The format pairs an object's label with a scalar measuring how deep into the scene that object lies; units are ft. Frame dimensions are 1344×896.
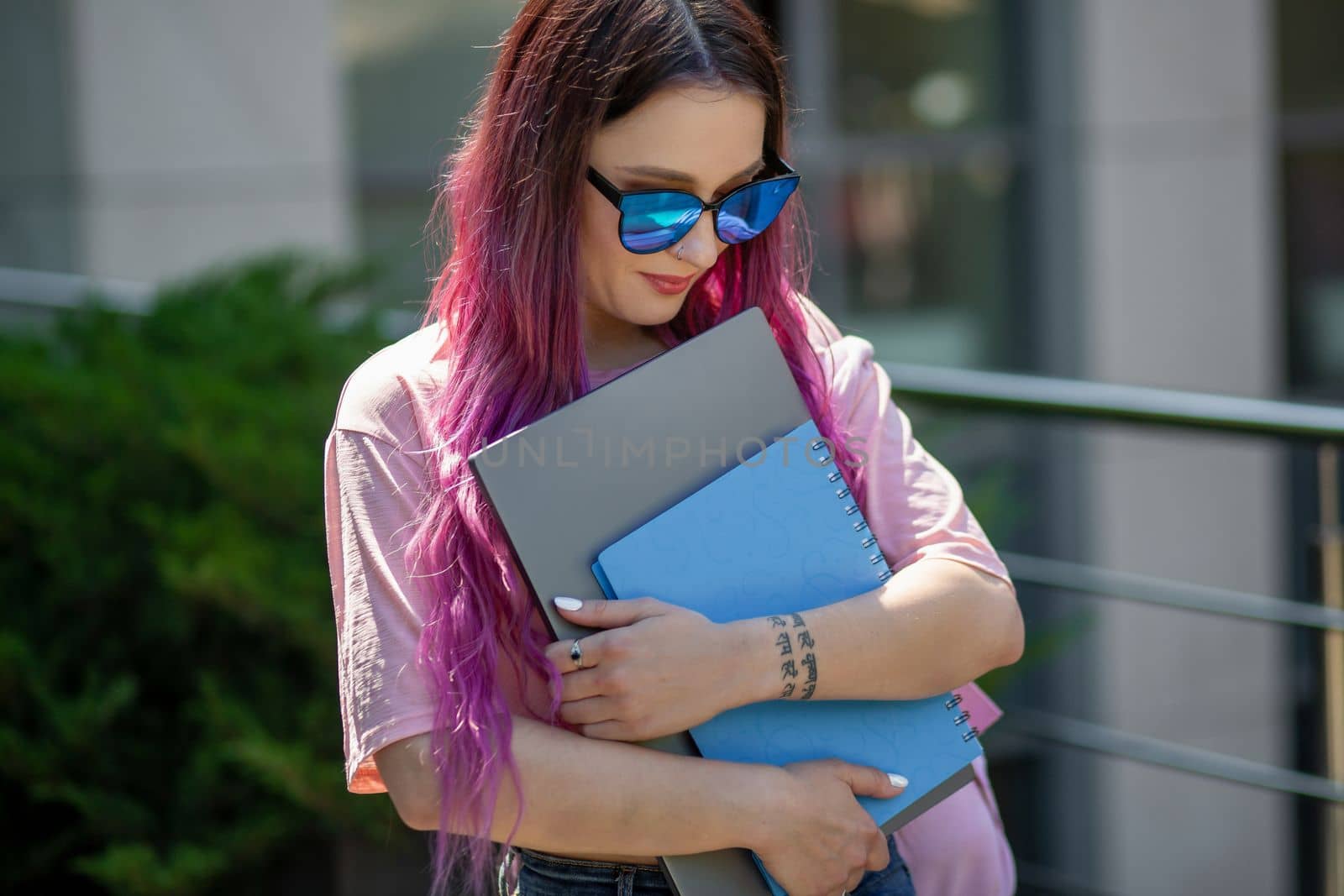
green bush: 8.32
